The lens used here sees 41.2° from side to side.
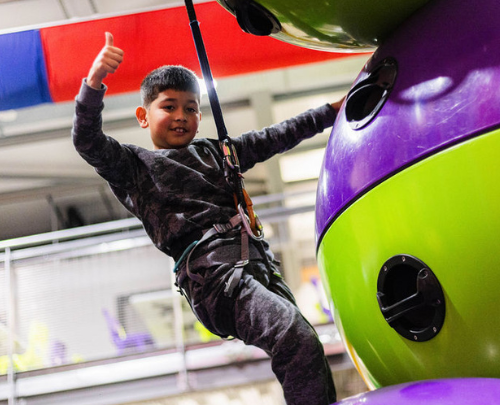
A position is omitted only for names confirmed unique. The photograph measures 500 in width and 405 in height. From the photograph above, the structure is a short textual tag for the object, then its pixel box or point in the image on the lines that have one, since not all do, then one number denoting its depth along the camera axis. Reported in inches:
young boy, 46.0
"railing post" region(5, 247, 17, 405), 156.3
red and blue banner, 115.8
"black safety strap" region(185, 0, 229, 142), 51.2
